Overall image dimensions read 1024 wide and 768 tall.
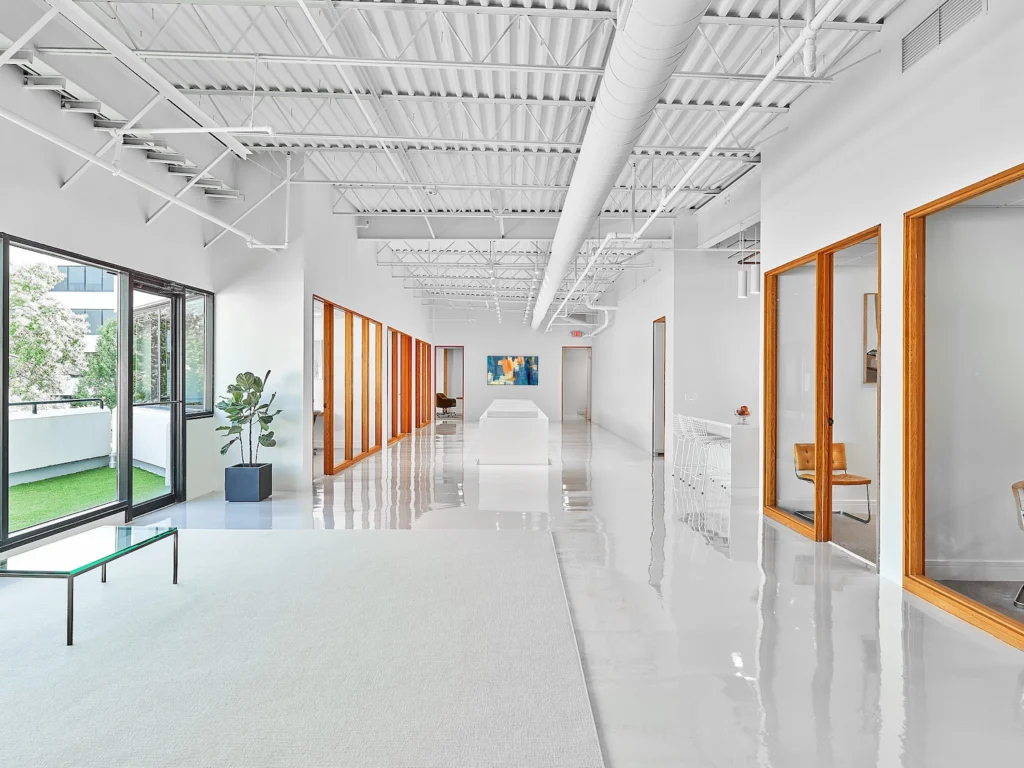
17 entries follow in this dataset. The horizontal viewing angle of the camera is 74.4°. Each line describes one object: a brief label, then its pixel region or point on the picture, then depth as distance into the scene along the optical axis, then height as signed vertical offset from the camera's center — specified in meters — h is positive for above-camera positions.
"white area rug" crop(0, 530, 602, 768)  2.57 -1.37
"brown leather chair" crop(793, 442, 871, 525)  6.05 -0.79
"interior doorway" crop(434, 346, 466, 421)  25.01 +0.20
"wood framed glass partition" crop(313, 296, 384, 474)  10.02 -0.05
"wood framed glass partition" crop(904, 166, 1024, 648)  4.46 -0.12
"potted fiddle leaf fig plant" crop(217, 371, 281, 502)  7.79 -0.58
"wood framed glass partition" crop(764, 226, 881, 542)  6.11 -0.09
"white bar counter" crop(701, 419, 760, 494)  9.12 -0.96
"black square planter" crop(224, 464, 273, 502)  7.78 -1.15
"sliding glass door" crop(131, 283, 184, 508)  6.98 -0.10
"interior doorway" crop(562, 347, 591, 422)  26.48 +0.24
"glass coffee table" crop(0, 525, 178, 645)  3.59 -1.00
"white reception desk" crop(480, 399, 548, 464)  11.10 -0.94
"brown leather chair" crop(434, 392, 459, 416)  23.44 -0.65
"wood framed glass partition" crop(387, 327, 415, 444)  15.77 +0.03
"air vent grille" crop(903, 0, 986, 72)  4.16 +2.33
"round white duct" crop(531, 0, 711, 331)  3.42 +1.83
